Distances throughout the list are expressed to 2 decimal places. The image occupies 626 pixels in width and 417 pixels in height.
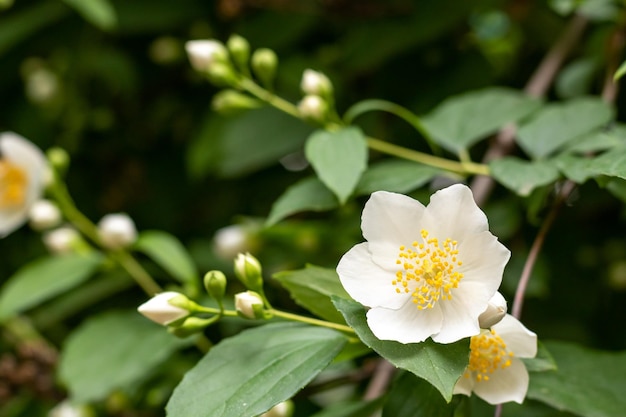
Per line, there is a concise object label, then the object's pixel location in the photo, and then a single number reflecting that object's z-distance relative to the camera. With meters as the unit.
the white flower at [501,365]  0.36
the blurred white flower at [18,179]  0.49
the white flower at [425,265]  0.35
